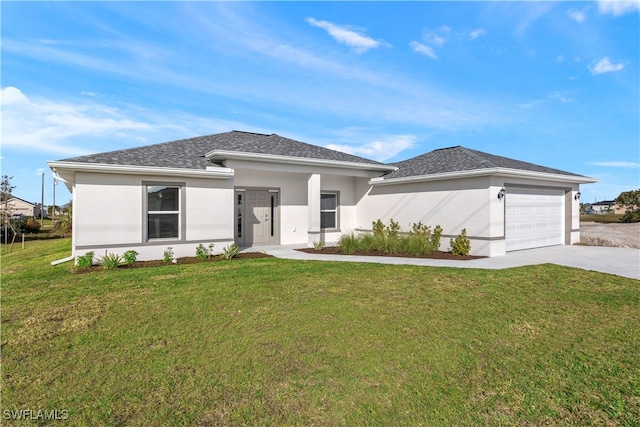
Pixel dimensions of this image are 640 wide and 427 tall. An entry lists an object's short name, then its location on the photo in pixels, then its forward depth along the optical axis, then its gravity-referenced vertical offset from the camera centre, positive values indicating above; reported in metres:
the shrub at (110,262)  9.39 -1.41
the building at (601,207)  55.48 +1.43
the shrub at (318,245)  13.03 -1.24
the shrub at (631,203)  28.17 +1.05
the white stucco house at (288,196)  10.55 +0.69
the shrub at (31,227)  28.10 -1.27
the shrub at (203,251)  11.23 -1.31
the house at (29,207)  48.24 +0.70
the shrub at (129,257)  9.94 -1.33
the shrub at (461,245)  11.84 -1.10
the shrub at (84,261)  9.61 -1.40
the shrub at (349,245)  12.59 -1.19
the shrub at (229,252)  10.98 -1.30
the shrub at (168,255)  10.58 -1.37
